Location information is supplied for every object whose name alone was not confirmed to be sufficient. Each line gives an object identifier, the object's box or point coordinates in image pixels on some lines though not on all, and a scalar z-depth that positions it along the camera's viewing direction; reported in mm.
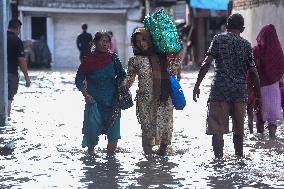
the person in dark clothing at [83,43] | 30953
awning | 34938
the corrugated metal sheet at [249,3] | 19688
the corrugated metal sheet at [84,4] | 42406
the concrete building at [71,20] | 42594
